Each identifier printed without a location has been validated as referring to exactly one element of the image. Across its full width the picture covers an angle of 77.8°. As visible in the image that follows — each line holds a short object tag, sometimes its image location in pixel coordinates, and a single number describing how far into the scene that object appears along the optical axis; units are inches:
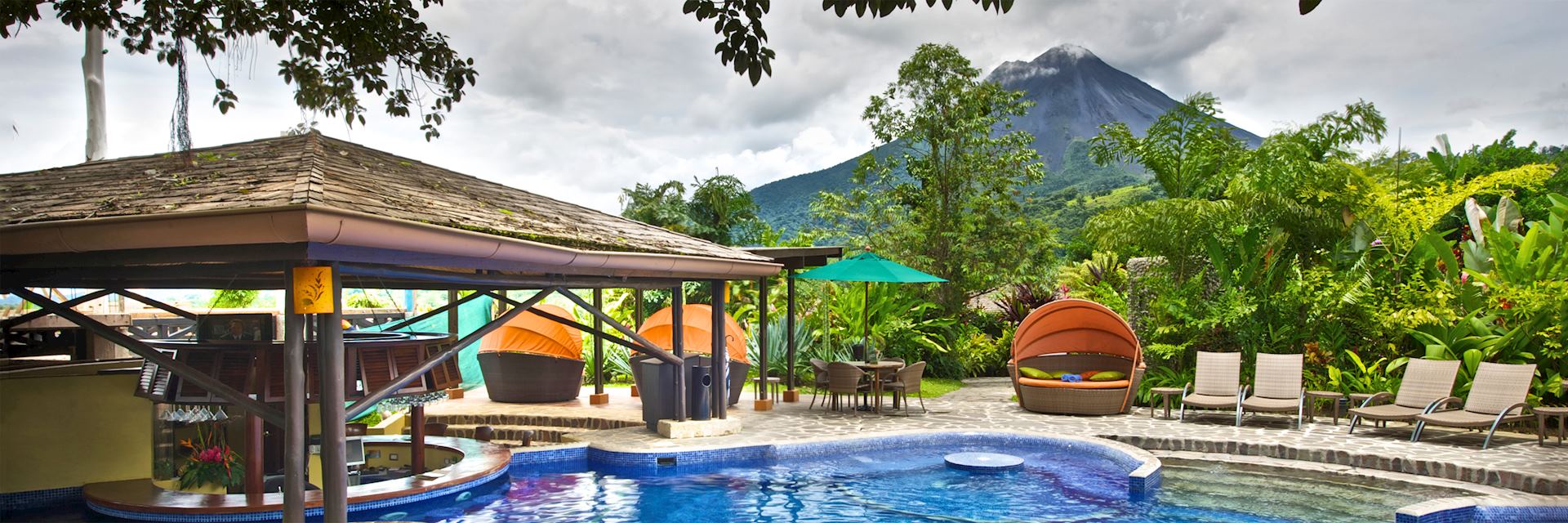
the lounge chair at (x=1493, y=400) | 350.0
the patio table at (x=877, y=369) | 463.2
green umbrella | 472.4
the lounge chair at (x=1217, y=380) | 424.2
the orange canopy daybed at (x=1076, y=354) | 453.1
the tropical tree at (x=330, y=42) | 224.8
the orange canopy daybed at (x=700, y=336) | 474.0
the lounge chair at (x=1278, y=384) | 405.4
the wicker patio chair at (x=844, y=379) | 445.7
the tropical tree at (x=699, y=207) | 992.9
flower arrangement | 286.0
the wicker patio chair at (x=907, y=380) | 452.8
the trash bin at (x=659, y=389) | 393.1
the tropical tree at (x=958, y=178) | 681.0
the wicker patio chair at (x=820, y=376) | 462.6
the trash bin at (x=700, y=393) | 392.8
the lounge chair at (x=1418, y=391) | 371.6
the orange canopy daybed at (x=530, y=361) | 477.4
